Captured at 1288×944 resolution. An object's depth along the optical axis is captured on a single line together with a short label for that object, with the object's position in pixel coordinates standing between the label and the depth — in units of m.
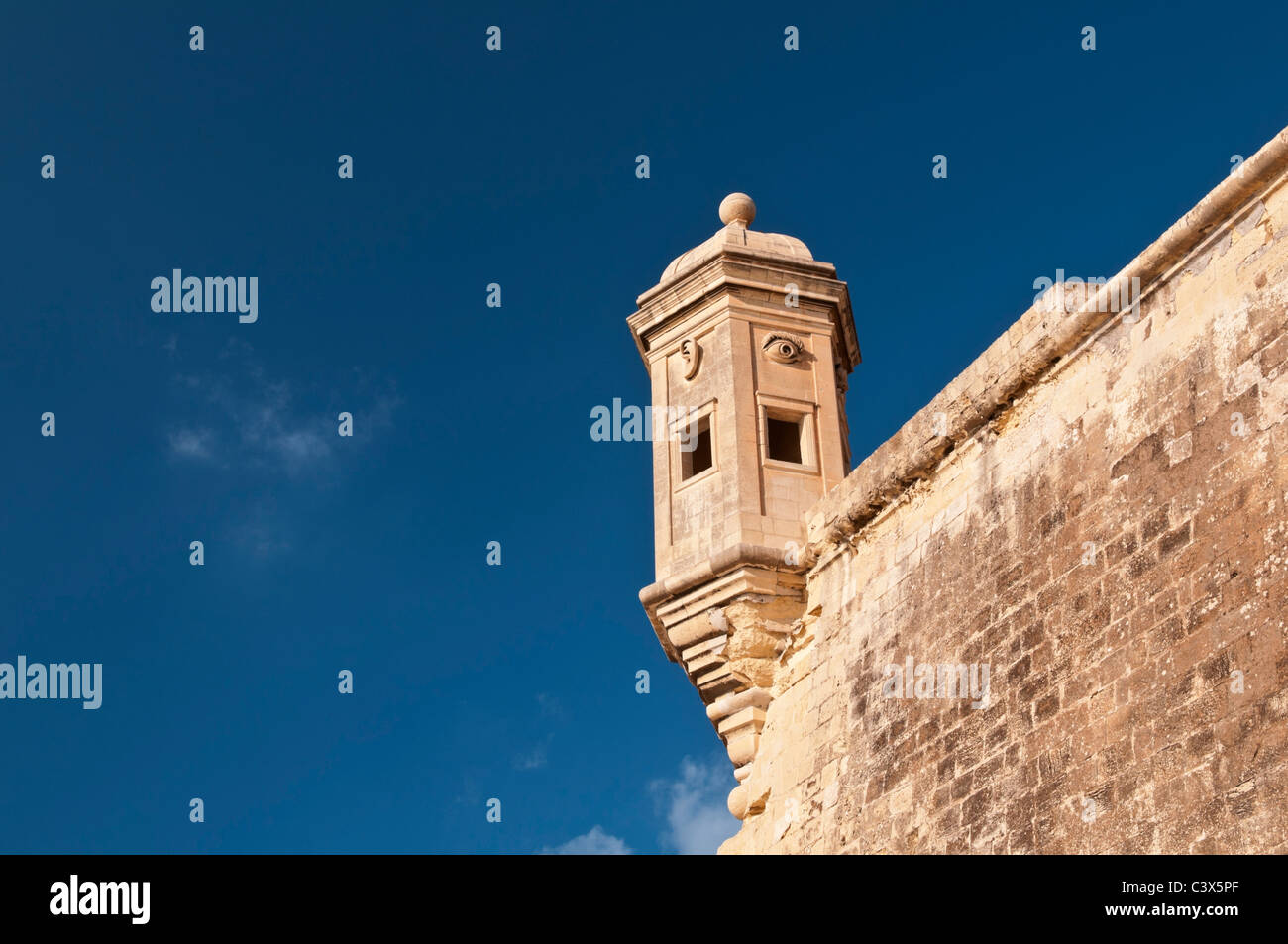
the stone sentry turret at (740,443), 9.54
